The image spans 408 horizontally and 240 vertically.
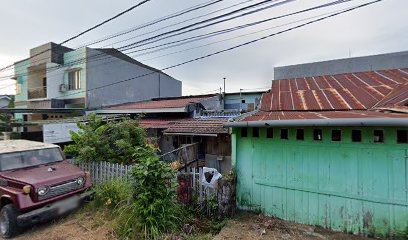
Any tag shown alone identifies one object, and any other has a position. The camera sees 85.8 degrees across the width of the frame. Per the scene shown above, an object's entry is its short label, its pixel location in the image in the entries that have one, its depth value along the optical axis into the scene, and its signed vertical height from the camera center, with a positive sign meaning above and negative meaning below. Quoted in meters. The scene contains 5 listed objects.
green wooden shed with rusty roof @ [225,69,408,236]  4.21 -0.95
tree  7.54 -0.74
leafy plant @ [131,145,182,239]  4.64 -1.72
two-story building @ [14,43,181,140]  16.62 +3.47
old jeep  5.24 -1.65
